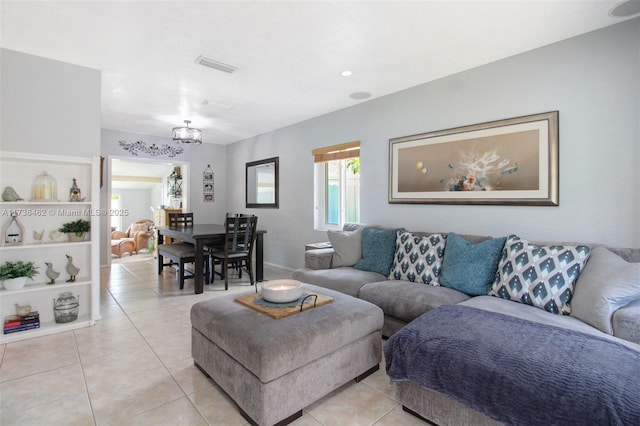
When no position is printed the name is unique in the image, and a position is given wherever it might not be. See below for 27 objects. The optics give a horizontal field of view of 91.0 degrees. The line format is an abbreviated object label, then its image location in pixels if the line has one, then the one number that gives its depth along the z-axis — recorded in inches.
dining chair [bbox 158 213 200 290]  162.9
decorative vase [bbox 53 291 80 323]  110.9
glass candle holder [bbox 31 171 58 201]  110.5
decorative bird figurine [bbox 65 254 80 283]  115.6
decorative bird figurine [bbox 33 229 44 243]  111.4
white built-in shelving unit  107.0
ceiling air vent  111.5
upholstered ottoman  60.6
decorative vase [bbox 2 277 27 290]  101.9
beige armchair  294.3
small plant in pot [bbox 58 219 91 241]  114.9
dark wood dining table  155.2
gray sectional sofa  56.0
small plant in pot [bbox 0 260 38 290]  101.8
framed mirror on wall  219.5
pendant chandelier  178.7
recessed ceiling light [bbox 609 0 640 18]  79.5
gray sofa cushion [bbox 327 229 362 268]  133.2
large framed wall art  101.7
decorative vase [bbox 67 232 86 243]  114.8
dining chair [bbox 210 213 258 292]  162.9
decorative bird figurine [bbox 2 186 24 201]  103.9
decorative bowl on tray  77.1
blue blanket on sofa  45.2
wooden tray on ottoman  71.9
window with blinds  174.9
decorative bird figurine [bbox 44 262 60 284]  111.6
